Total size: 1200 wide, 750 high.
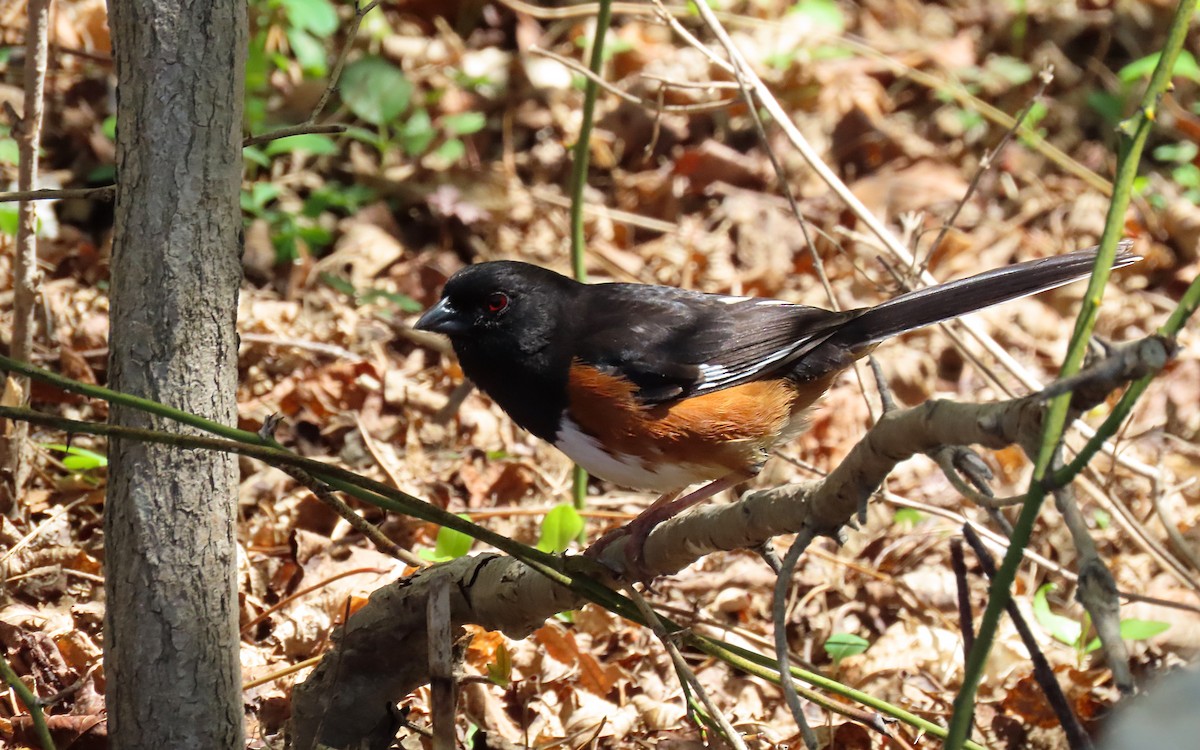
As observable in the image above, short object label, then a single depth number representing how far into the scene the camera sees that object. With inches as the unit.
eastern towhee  212.4
